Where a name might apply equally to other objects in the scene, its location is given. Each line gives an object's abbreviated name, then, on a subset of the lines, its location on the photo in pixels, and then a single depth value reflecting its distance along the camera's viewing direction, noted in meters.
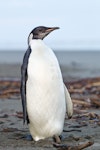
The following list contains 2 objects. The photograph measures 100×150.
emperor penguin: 10.35
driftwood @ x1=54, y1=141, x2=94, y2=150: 9.37
